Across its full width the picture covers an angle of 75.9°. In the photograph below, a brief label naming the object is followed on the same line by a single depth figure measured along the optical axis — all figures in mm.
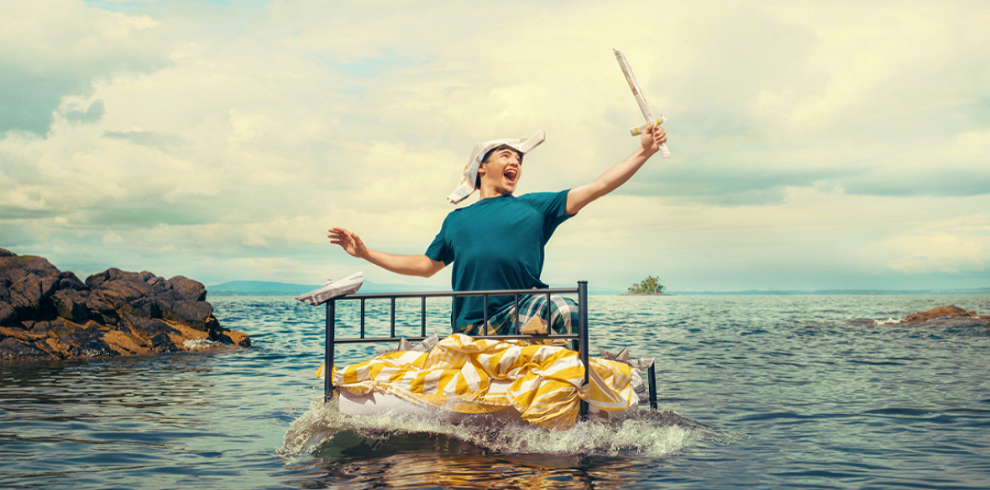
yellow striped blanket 4133
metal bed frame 4221
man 4684
